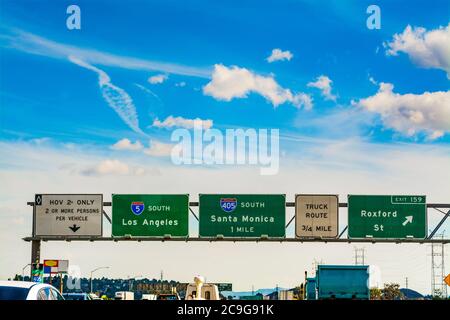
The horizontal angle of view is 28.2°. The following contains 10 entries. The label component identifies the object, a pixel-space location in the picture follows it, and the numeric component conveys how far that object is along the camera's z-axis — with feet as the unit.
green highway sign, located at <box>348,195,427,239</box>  173.58
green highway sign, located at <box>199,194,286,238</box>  173.47
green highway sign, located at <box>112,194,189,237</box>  174.70
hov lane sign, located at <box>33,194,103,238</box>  174.60
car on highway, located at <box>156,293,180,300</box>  132.67
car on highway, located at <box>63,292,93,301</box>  134.08
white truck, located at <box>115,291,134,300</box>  203.31
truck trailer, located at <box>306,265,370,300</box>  143.74
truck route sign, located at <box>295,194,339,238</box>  174.40
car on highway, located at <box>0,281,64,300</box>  58.39
